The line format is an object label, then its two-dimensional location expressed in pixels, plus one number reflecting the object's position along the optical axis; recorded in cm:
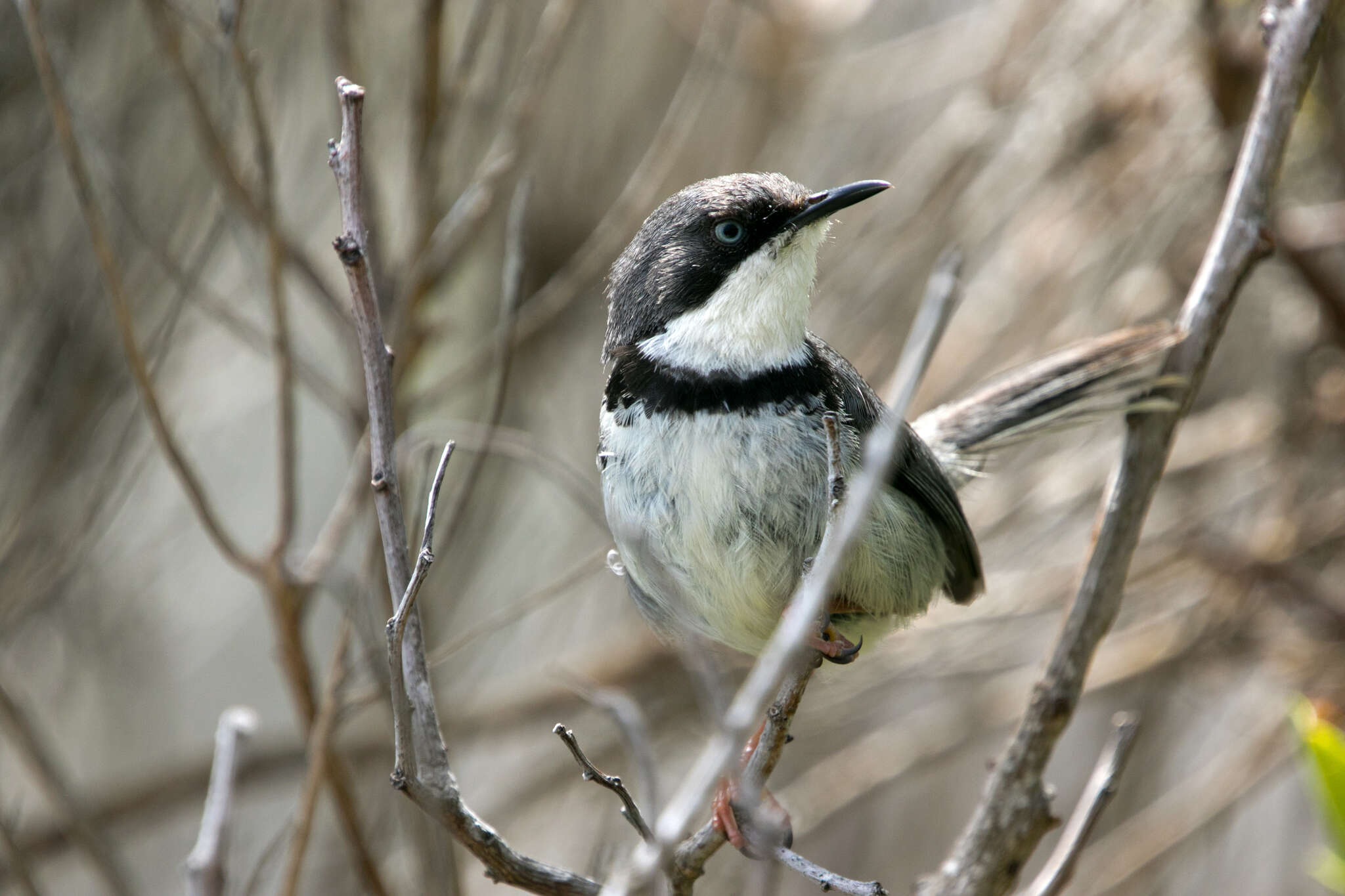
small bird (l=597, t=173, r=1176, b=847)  544
